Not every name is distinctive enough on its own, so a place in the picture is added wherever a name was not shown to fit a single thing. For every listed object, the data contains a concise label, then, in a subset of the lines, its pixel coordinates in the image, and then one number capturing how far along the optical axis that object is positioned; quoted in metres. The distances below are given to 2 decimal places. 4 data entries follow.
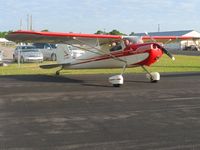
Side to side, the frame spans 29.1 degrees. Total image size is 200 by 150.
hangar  83.07
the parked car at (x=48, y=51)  35.34
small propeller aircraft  15.18
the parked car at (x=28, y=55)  31.33
